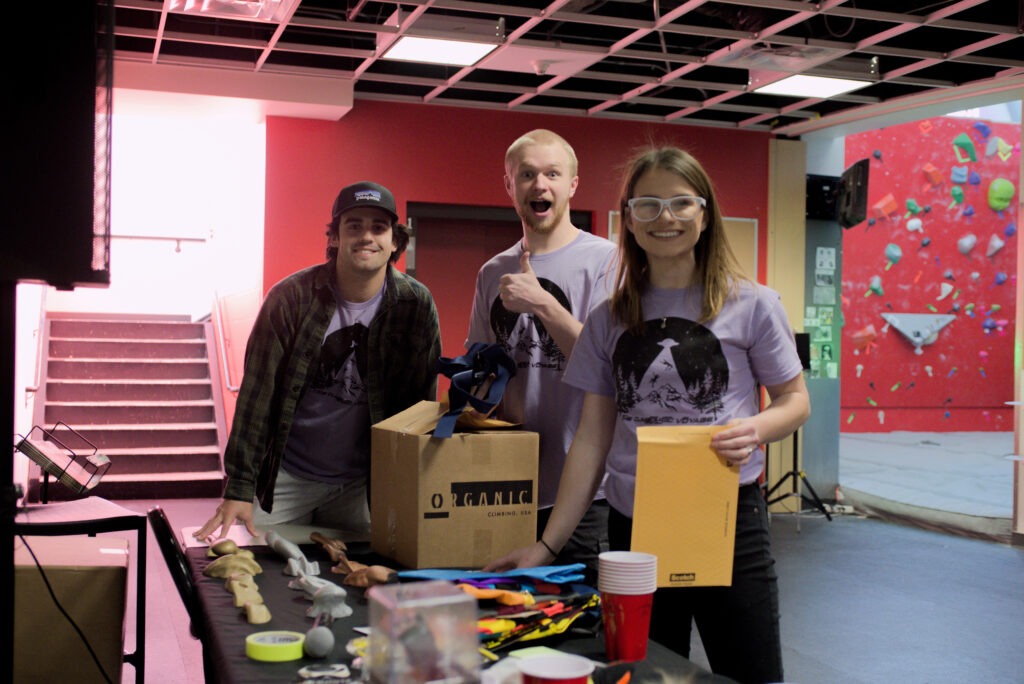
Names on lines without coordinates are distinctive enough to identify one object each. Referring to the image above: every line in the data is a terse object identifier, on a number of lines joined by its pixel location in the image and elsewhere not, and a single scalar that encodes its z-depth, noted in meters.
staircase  7.95
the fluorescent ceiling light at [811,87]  6.62
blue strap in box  2.03
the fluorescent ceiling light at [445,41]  5.63
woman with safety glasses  1.77
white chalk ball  1.43
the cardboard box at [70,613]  2.12
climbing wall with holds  12.20
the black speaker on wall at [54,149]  1.38
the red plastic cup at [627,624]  1.40
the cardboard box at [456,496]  1.92
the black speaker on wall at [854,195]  8.04
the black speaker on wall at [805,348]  7.43
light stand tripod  7.63
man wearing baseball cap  2.45
